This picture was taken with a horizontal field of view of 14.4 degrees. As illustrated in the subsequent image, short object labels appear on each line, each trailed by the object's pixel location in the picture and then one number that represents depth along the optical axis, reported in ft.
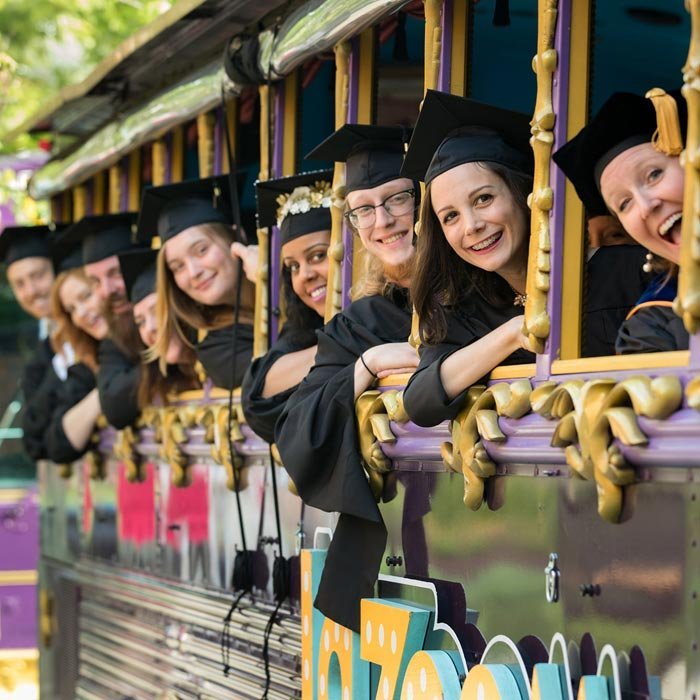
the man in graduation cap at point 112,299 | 41.76
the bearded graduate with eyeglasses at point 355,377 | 25.25
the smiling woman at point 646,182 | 17.68
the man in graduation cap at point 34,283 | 52.08
